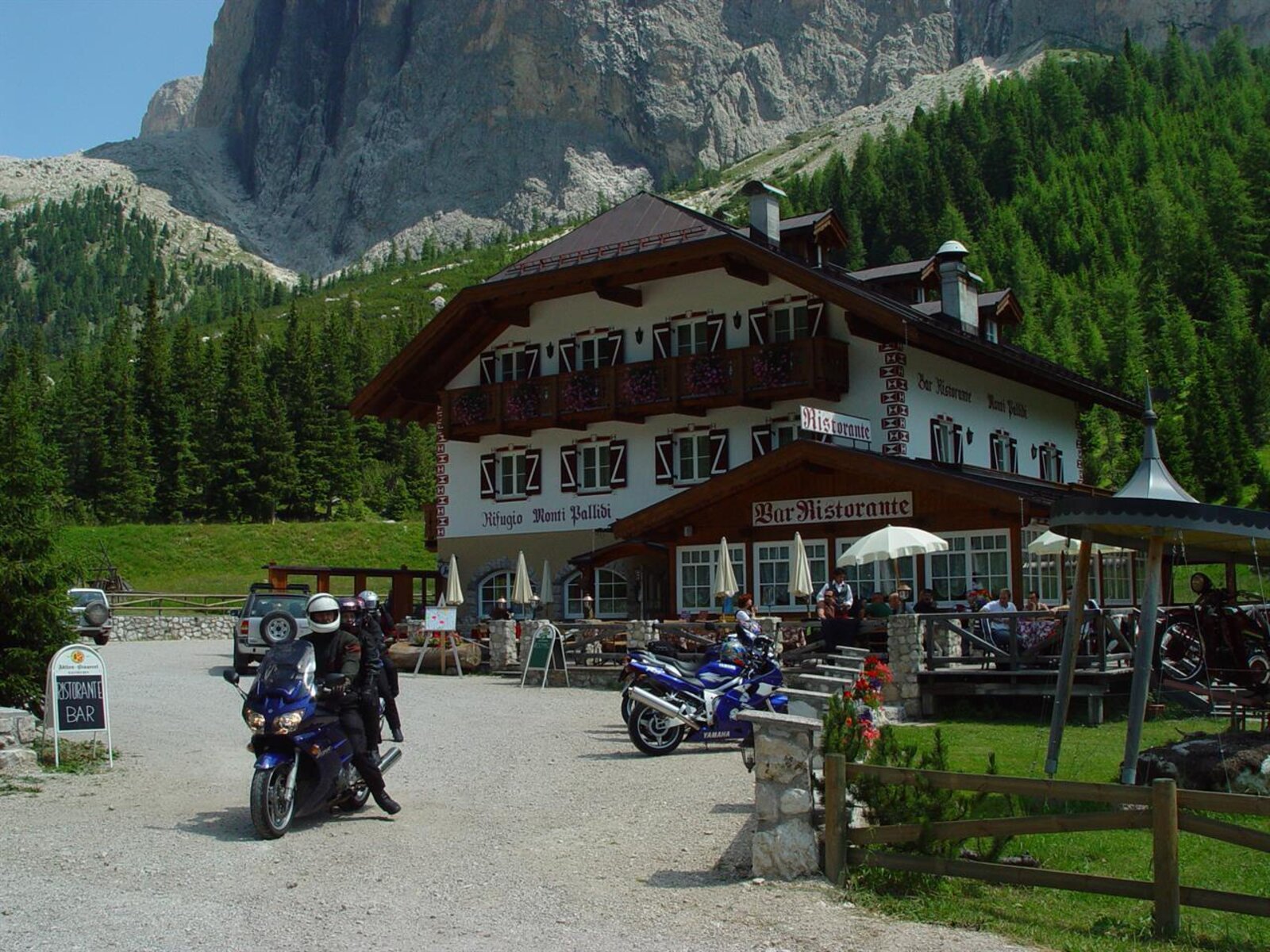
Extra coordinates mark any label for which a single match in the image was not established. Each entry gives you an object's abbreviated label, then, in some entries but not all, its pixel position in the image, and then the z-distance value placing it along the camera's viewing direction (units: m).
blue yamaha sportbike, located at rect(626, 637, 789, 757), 14.06
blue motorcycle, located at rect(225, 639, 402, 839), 9.30
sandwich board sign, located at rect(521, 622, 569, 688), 22.78
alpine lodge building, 26.97
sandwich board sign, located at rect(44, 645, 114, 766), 12.42
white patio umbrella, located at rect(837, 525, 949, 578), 21.12
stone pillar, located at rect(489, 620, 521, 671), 25.66
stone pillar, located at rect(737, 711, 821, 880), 8.06
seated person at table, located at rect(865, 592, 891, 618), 20.72
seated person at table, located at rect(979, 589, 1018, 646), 18.00
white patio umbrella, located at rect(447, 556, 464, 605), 28.09
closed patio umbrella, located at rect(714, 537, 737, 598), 24.84
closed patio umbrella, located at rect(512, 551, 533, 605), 27.56
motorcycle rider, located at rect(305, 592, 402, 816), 9.80
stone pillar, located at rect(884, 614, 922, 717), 17.67
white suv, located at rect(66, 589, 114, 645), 36.66
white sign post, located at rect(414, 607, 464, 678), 25.22
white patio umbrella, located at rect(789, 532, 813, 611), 24.19
